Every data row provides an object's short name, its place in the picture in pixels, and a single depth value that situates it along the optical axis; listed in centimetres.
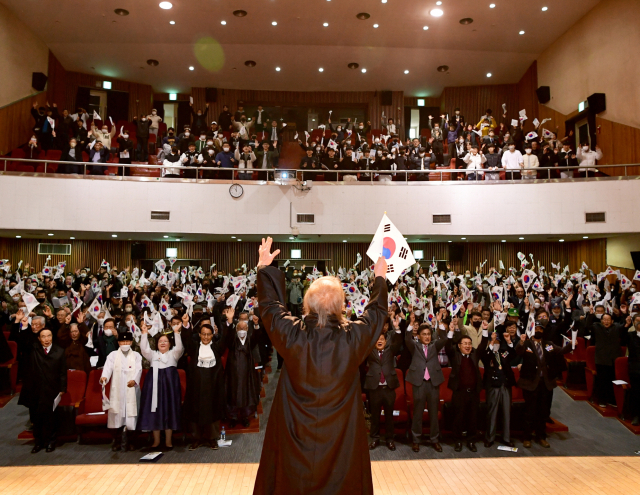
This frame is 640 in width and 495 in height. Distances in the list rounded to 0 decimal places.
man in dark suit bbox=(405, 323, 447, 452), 589
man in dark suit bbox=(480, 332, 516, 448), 591
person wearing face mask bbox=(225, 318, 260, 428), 630
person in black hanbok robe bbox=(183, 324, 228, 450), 581
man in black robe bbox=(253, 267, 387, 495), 210
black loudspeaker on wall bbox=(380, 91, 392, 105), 1877
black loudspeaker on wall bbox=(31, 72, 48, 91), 1437
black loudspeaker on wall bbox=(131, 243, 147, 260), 1534
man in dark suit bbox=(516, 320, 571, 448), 600
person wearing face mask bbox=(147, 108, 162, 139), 1501
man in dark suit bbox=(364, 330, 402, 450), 591
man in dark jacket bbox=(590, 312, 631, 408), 704
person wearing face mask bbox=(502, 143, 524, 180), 1225
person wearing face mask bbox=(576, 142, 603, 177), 1205
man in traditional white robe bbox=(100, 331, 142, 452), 566
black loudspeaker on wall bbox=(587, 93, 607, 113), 1284
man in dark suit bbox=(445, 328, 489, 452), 589
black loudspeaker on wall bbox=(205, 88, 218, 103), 1858
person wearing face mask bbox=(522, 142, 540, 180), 1218
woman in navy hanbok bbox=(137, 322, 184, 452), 563
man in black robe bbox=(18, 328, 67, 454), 559
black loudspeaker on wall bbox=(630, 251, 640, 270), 1149
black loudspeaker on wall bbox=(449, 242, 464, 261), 1585
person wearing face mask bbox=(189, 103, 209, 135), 1462
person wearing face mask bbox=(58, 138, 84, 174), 1175
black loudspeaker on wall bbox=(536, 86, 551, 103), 1550
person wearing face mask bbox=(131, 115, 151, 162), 1333
